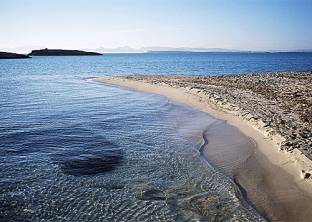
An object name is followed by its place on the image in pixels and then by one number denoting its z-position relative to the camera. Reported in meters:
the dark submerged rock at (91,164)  7.21
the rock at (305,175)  6.64
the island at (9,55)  113.05
